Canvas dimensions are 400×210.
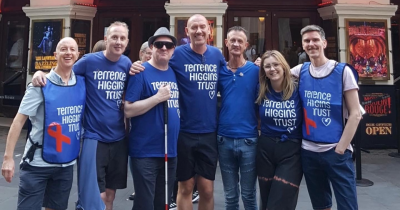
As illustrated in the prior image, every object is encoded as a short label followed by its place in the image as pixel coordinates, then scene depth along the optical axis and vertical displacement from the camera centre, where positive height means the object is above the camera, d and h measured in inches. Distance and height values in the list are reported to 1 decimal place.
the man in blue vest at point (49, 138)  117.5 -7.1
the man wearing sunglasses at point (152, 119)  127.2 -0.6
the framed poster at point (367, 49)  321.7 +63.4
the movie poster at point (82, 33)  356.8 +86.7
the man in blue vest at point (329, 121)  122.3 -1.0
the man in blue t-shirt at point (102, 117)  130.9 +0.1
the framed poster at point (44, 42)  351.6 +76.4
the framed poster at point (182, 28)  329.1 +84.1
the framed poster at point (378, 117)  292.2 +0.9
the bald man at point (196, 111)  138.3 +2.6
